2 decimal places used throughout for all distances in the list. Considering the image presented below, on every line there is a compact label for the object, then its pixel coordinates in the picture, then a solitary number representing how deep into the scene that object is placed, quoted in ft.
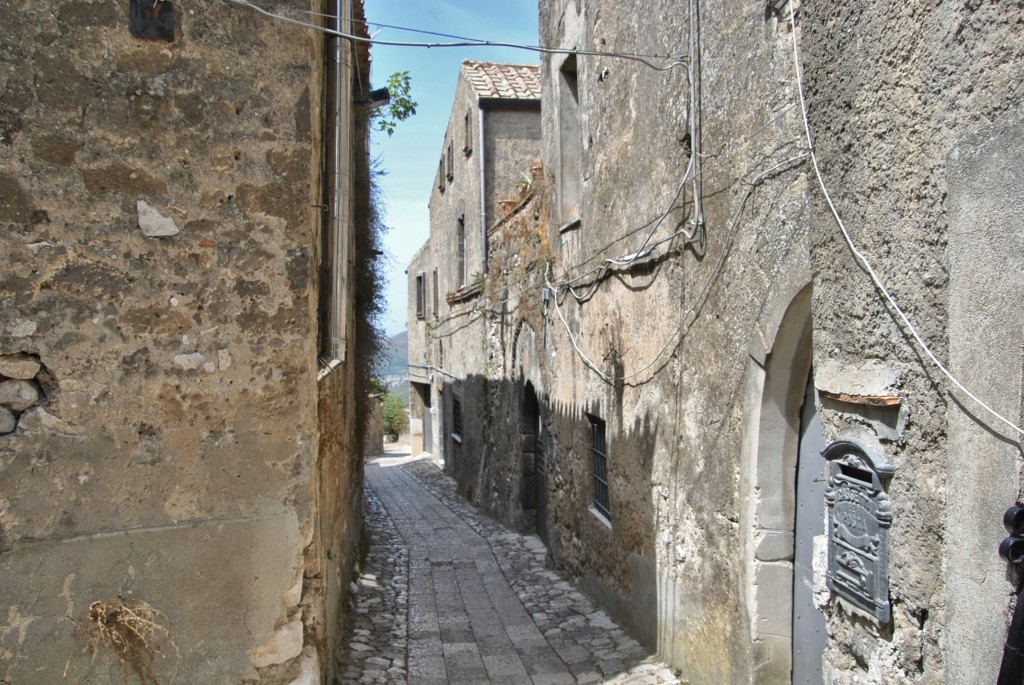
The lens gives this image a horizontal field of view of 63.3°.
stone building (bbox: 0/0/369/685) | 10.23
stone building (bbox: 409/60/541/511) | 49.44
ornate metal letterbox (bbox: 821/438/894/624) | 8.39
